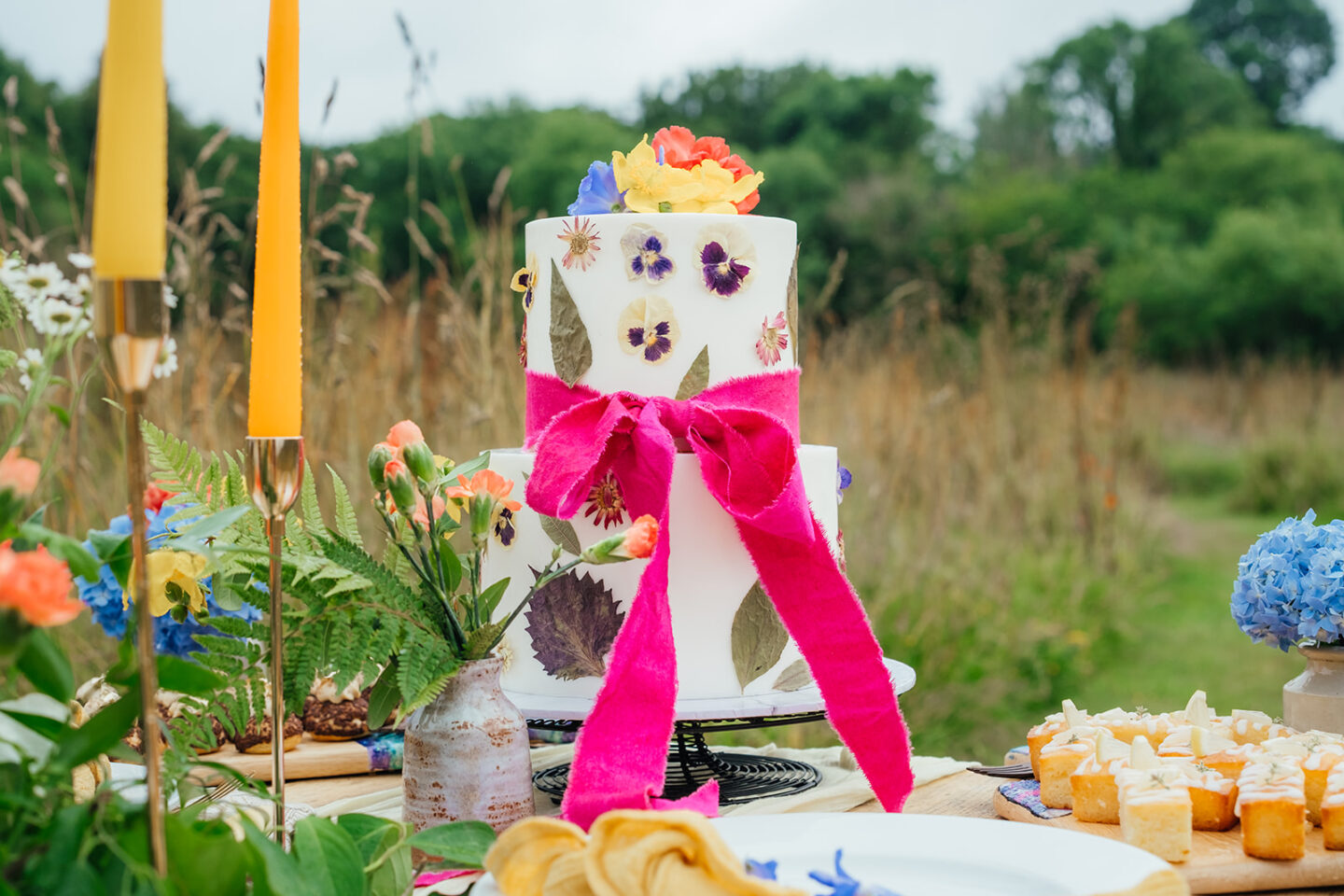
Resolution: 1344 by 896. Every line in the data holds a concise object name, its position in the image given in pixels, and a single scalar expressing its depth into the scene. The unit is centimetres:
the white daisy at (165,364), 69
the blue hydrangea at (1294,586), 116
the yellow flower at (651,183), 125
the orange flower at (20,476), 63
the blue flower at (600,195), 129
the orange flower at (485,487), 97
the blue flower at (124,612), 123
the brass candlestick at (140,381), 57
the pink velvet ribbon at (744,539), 99
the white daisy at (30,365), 73
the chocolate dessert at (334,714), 138
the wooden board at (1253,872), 93
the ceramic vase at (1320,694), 120
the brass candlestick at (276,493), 77
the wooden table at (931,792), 121
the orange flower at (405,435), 93
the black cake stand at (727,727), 113
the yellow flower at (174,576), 93
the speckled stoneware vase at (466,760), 94
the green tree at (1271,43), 2008
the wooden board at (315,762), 131
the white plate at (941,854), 80
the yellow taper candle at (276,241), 78
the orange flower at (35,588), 54
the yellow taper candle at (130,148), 56
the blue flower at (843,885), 74
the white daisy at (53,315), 69
